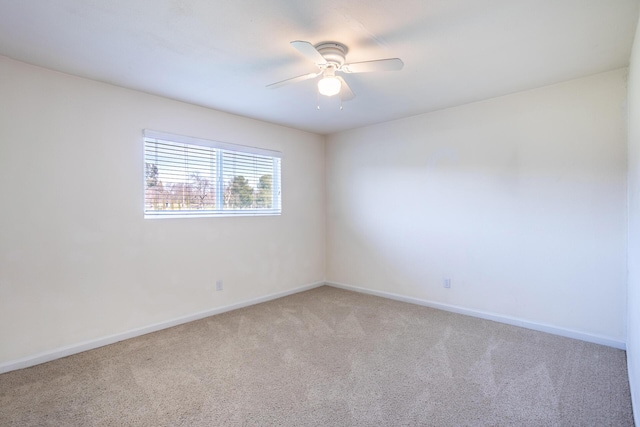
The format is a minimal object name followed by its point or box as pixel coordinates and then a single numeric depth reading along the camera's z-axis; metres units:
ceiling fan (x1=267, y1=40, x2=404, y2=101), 2.07
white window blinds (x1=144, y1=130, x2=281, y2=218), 3.31
